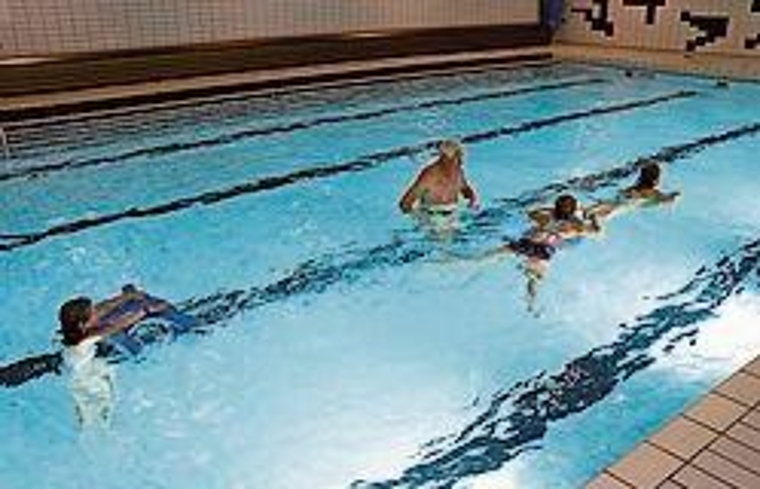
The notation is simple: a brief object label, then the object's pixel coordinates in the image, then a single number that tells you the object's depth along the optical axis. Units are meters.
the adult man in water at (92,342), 3.32
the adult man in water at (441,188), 4.93
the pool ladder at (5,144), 6.75
